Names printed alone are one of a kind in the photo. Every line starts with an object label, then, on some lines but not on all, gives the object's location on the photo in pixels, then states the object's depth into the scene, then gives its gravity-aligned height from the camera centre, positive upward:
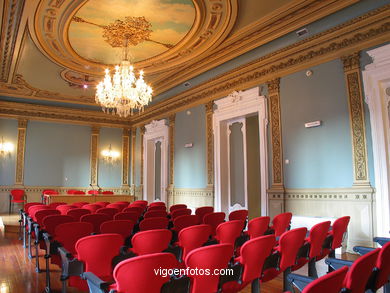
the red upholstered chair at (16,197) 10.68 -0.32
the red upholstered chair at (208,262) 2.07 -0.52
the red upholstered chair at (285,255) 2.77 -0.64
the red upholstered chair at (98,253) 2.67 -0.57
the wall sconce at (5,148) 11.01 +1.35
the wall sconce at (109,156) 12.88 +1.18
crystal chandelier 6.66 +1.95
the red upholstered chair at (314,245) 3.15 -0.64
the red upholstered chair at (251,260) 2.43 -0.60
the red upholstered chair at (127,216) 4.50 -0.44
